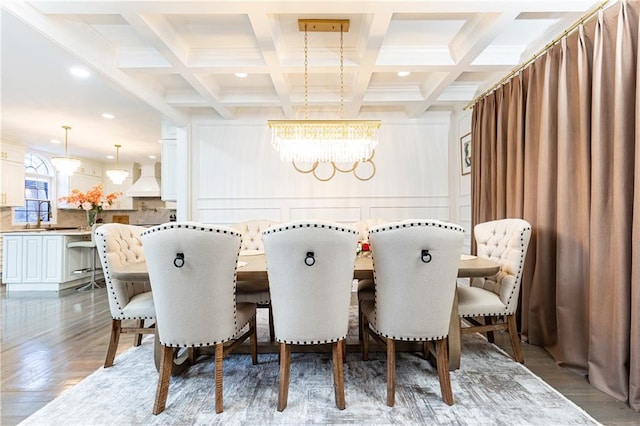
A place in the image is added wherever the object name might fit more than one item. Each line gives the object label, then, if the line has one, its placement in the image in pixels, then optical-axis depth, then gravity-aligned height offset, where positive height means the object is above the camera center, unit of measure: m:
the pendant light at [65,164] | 5.15 +0.76
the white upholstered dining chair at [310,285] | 1.49 -0.38
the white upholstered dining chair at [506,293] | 2.09 -0.59
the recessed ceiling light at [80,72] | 2.97 +1.35
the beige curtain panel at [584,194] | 1.70 +0.11
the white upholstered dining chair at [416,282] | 1.54 -0.38
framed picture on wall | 4.00 +0.74
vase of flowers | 4.80 +0.13
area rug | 1.56 -1.06
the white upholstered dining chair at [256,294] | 2.39 -0.65
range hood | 7.42 +0.60
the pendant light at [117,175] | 6.43 +0.72
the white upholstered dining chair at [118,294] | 2.00 -0.57
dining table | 1.77 -0.37
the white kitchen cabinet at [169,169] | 4.61 +0.60
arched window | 6.33 +0.35
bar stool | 4.44 -0.75
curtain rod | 1.94 +1.23
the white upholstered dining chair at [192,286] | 1.48 -0.39
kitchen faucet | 6.46 -0.06
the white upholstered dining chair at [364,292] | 2.33 -0.64
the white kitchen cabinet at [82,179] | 7.09 +0.71
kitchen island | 4.20 -0.72
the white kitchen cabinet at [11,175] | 5.56 +0.63
